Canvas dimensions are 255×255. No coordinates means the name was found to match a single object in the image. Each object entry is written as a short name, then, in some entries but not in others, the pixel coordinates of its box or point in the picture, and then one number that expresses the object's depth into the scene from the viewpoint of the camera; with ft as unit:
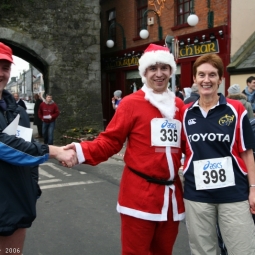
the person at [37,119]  45.70
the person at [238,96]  17.22
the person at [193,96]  18.50
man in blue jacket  7.09
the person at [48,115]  37.47
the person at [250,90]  23.54
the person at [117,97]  40.20
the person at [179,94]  36.06
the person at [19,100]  40.28
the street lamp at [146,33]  43.89
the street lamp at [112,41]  51.92
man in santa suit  8.55
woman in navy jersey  8.14
